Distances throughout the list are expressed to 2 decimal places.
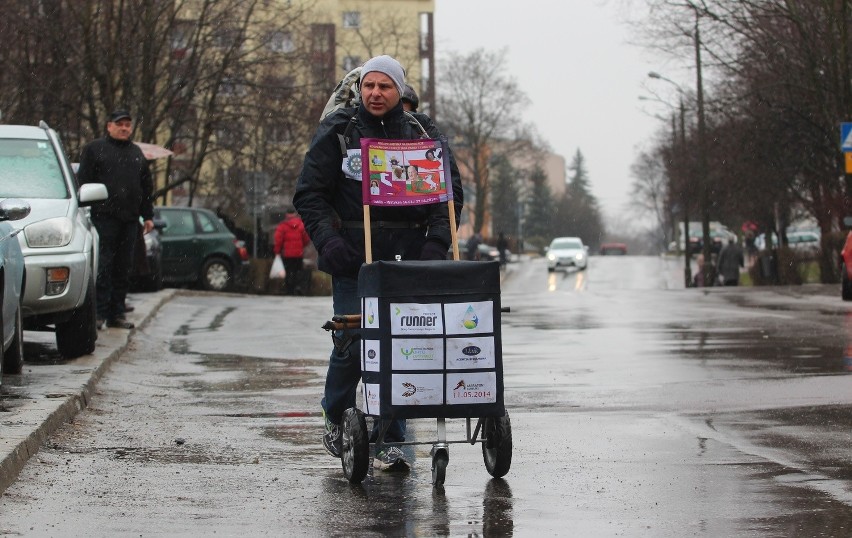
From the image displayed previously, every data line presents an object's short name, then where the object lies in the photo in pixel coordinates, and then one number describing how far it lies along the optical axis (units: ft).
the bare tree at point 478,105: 312.91
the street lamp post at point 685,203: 179.42
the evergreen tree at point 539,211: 504.84
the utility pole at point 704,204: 166.30
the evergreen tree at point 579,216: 546.26
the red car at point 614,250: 467.52
